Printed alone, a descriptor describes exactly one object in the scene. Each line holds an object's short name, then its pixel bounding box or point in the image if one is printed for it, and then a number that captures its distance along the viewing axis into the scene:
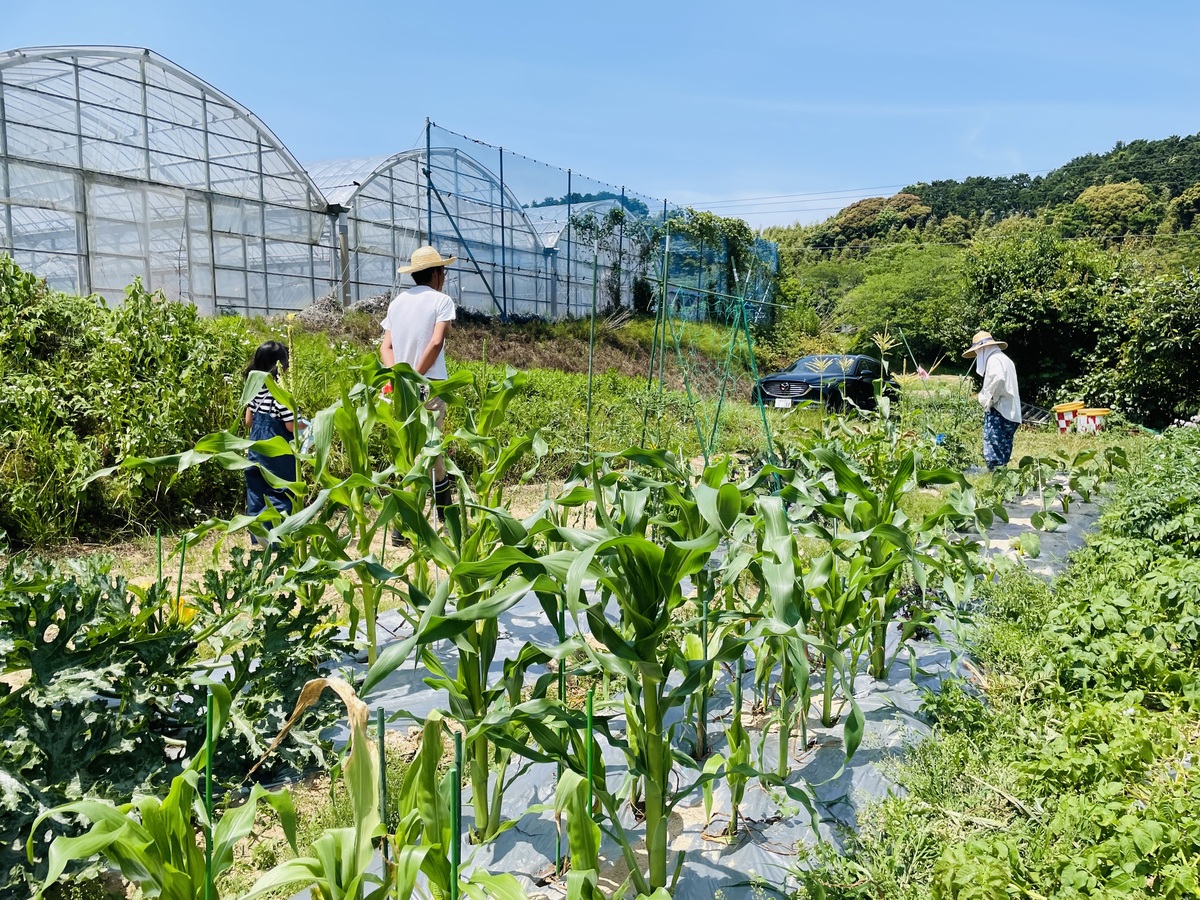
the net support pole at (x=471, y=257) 14.24
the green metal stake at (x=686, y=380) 5.51
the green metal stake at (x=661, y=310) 4.92
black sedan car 12.95
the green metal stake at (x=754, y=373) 4.82
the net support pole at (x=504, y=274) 15.44
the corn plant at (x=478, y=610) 1.34
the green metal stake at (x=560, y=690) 1.69
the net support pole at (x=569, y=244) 17.48
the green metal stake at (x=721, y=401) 5.40
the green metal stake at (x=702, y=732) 2.12
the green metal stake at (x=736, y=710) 1.86
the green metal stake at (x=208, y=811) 1.22
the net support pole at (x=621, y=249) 18.61
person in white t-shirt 3.82
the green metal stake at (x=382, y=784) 1.38
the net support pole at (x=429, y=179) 13.56
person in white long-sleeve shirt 6.11
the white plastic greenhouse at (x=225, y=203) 10.26
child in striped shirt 4.19
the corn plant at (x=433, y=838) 1.23
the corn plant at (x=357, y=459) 1.93
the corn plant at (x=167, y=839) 1.14
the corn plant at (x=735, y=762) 1.72
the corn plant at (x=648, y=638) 1.49
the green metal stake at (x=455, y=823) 1.23
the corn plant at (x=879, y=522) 2.32
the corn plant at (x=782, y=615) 1.52
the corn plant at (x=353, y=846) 1.24
